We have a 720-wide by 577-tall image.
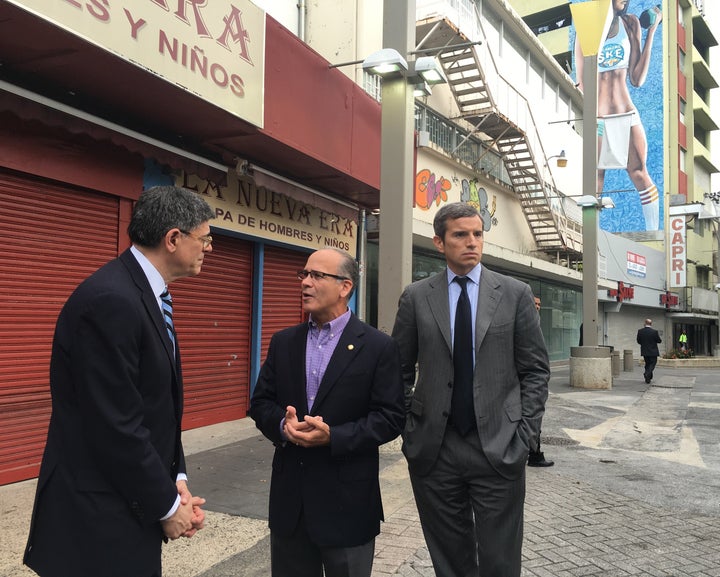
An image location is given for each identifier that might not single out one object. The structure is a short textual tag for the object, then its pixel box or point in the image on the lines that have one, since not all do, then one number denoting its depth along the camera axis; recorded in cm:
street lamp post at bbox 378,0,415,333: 684
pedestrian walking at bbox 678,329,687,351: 3425
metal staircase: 1326
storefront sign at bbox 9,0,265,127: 471
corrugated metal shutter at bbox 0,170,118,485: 554
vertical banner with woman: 3625
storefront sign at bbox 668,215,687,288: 3456
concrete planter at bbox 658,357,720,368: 2608
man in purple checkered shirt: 231
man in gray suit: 267
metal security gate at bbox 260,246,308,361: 920
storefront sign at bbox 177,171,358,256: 789
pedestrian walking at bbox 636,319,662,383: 1684
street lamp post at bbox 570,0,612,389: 1446
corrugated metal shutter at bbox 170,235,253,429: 773
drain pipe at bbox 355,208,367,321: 1109
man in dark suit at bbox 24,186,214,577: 172
